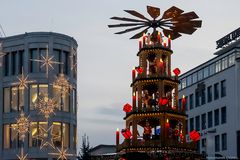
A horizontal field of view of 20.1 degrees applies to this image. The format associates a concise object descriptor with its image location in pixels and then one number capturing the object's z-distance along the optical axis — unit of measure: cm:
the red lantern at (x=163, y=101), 3606
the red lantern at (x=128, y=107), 3709
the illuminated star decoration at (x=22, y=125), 7976
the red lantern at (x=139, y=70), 3747
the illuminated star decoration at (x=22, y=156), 7876
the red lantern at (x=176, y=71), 3738
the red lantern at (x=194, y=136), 3469
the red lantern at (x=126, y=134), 3616
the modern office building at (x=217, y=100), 9019
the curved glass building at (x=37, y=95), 8112
